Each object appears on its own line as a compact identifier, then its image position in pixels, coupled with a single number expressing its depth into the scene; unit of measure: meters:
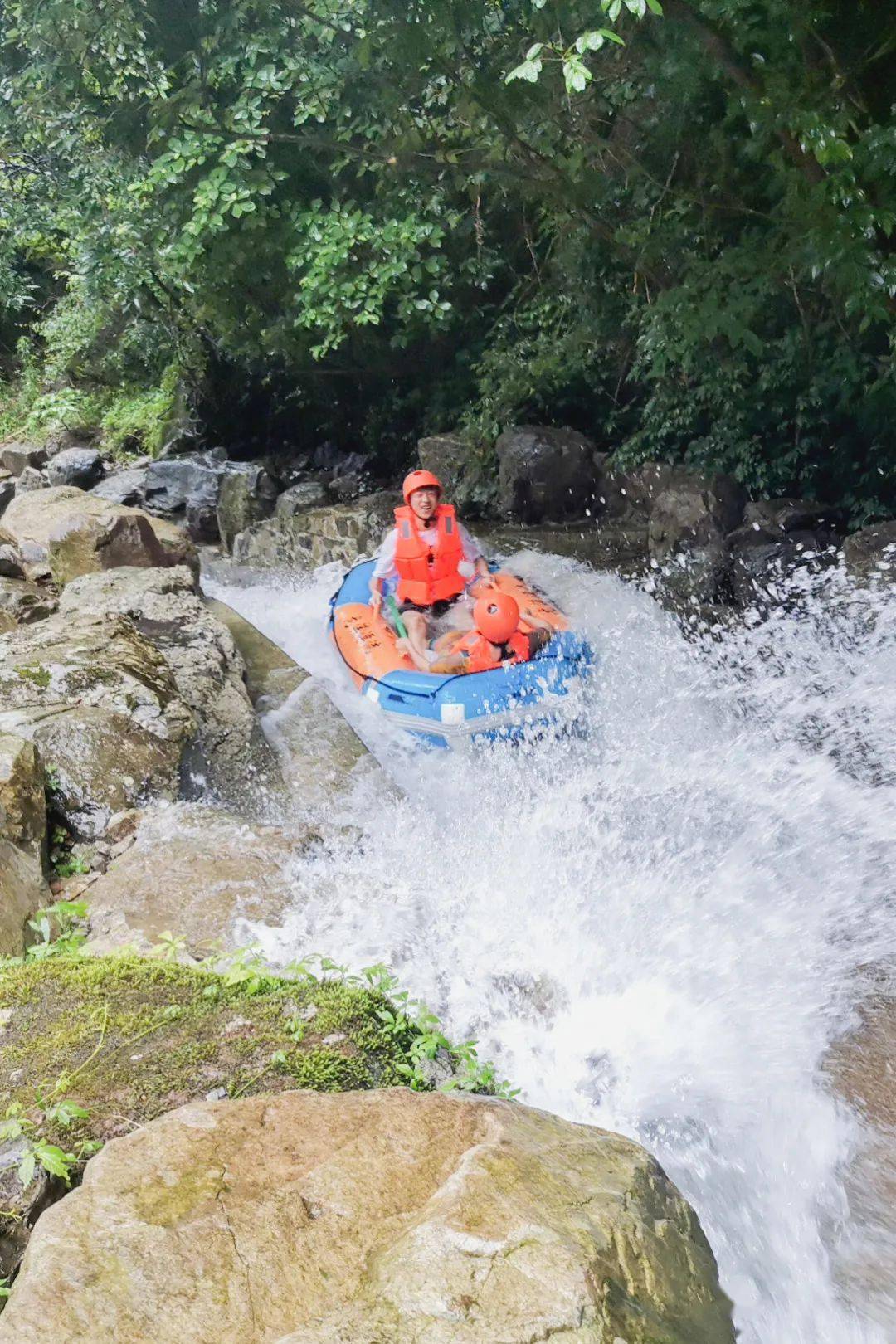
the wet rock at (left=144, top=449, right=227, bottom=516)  13.62
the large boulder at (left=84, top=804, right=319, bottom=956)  3.66
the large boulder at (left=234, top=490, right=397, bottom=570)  10.94
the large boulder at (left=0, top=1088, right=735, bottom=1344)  1.42
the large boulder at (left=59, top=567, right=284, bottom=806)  5.53
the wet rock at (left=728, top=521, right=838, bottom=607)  8.19
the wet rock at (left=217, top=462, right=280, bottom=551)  13.03
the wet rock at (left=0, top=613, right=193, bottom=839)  4.63
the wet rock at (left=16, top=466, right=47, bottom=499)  15.34
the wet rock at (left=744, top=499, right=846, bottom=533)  8.74
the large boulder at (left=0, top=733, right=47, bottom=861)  3.81
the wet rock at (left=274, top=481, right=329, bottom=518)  12.38
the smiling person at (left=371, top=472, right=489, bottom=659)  7.12
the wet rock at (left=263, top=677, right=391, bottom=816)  5.64
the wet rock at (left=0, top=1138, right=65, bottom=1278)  1.79
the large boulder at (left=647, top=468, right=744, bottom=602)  8.53
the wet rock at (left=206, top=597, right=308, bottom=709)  6.75
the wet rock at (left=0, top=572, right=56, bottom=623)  6.61
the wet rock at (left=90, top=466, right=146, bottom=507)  13.78
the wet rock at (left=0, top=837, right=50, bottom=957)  3.22
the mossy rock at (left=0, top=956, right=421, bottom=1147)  2.20
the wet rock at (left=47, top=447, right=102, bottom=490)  14.89
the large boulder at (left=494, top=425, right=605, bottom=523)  10.60
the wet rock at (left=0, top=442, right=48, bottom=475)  16.75
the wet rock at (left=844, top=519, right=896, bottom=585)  7.38
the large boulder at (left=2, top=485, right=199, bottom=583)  7.54
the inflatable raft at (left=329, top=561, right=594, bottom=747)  6.12
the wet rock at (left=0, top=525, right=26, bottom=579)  7.55
